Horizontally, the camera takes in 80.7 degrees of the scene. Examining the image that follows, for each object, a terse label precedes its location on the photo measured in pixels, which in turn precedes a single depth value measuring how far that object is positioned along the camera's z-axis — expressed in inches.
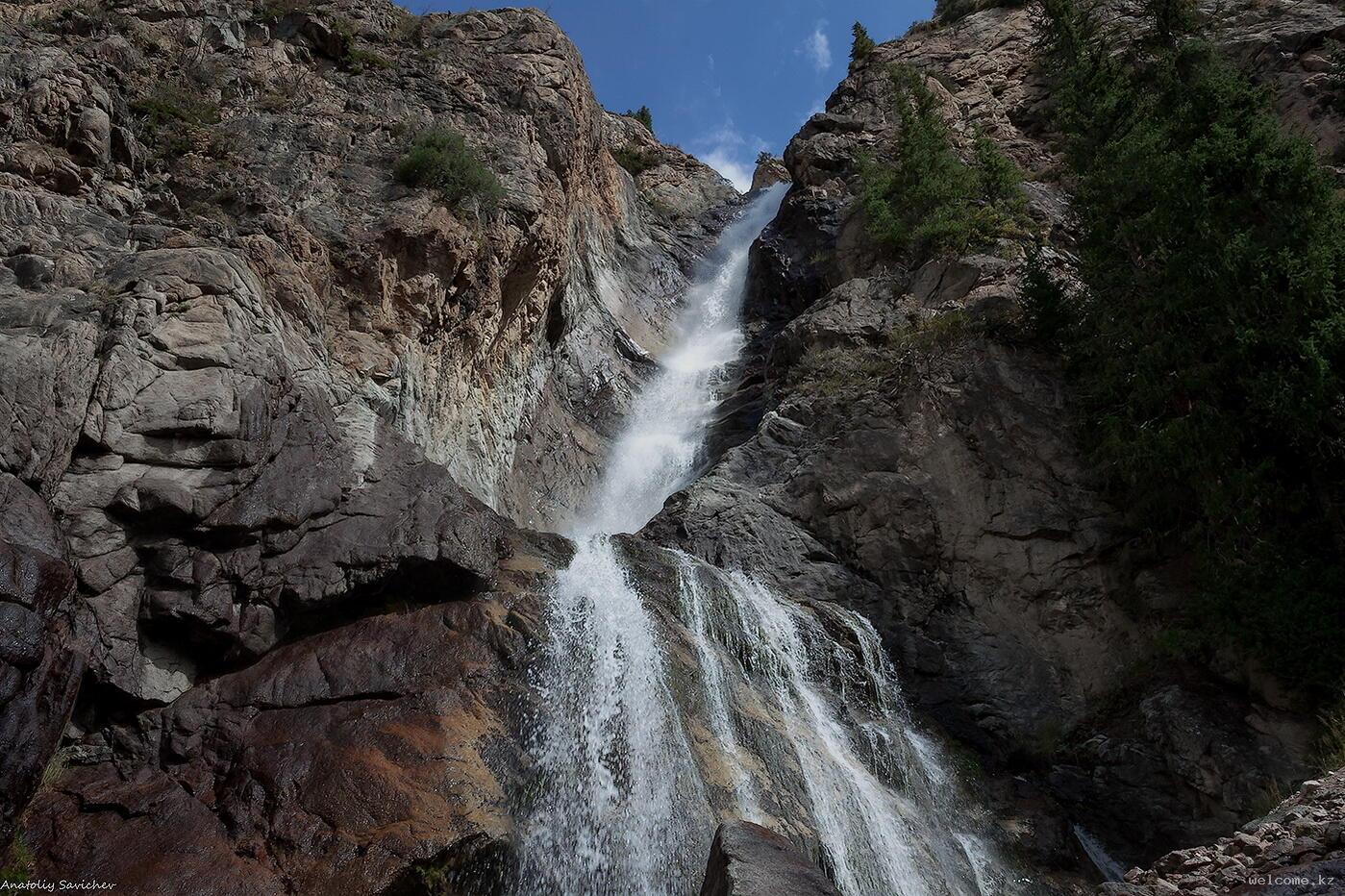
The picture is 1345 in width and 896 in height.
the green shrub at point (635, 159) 1752.0
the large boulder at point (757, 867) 259.9
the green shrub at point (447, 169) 644.7
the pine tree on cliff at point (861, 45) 1394.1
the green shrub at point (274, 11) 768.9
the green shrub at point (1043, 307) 651.5
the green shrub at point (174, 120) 571.2
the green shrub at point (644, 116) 2137.1
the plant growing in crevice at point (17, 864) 263.4
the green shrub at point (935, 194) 820.6
